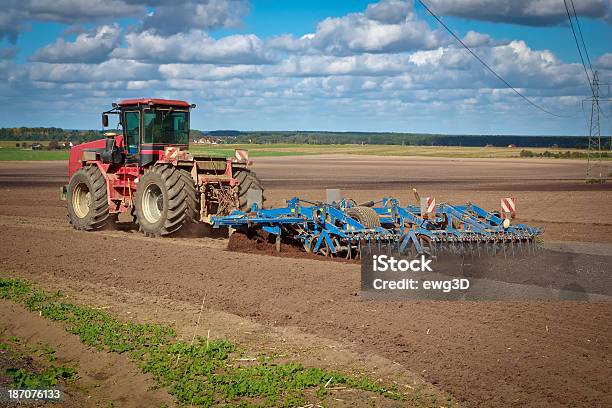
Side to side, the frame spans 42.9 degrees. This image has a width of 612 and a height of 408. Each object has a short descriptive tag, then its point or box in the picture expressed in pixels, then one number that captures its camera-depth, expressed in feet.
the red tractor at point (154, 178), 51.26
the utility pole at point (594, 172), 136.98
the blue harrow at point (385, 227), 40.73
